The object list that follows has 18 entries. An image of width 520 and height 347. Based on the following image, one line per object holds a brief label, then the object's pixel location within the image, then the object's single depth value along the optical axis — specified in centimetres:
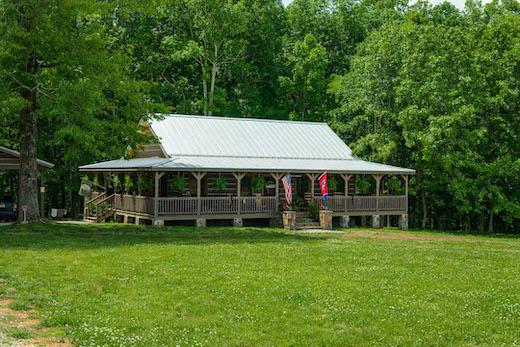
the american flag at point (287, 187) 3148
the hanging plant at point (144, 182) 3155
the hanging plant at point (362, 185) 3600
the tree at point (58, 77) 2436
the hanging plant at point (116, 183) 3638
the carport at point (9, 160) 3119
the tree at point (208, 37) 4962
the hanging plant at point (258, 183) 3325
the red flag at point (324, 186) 3164
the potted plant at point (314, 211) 3284
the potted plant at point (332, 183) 3553
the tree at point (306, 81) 5450
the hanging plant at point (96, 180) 3872
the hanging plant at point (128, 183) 3416
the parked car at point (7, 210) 3288
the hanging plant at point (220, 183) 3275
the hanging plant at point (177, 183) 3116
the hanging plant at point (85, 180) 4034
